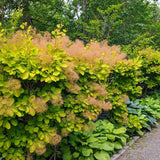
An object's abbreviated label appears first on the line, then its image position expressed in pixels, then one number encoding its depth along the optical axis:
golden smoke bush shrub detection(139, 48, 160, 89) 6.73
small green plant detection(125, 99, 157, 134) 4.28
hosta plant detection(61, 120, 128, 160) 3.02
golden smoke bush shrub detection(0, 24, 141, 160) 2.04
